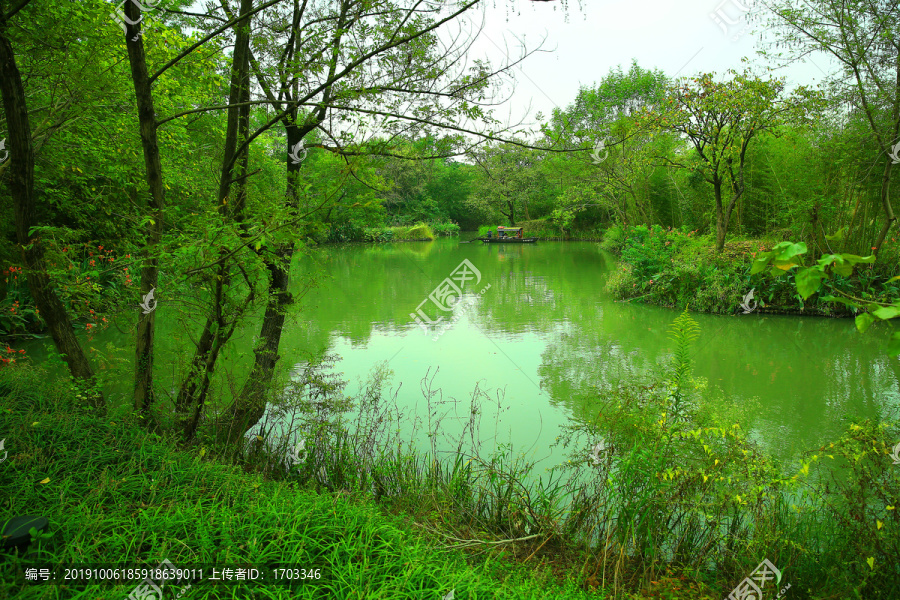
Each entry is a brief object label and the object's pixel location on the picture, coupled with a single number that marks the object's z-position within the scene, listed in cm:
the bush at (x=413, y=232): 2900
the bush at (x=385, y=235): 2581
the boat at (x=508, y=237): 2522
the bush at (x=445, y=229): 3262
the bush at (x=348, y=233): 2486
